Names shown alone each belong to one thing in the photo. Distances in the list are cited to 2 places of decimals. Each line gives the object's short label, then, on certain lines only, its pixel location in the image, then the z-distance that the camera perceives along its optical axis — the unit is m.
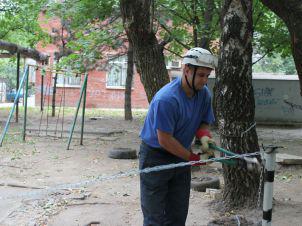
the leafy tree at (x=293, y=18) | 5.71
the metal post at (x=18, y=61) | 18.52
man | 3.51
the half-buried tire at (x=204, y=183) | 7.14
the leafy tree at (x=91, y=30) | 13.91
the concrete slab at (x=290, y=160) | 9.38
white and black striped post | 3.36
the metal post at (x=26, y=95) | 12.32
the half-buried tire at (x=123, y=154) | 10.35
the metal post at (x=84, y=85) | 11.97
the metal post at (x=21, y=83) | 11.74
